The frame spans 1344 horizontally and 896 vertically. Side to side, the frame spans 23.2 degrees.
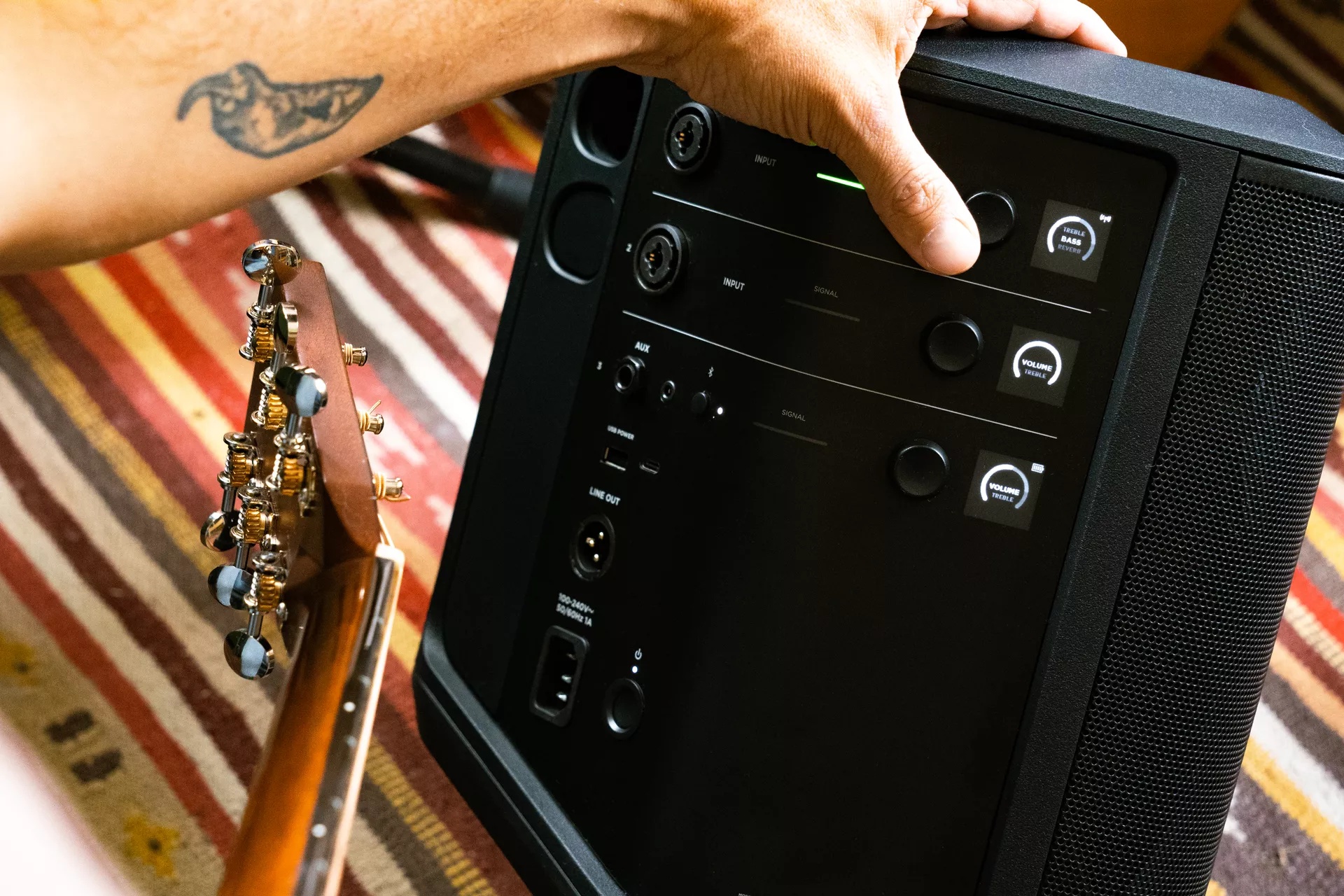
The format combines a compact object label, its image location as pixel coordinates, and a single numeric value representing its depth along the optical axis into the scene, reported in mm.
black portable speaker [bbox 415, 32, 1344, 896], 1079
